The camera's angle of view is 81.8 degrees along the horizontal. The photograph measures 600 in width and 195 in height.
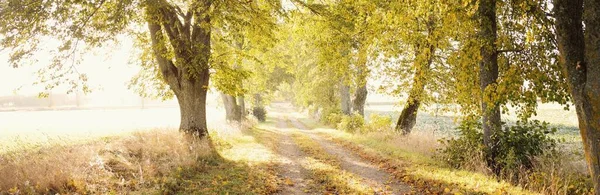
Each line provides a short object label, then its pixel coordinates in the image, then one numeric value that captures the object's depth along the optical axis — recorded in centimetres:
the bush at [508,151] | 843
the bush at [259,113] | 3597
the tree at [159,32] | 862
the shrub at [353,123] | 2078
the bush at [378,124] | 1788
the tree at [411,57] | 786
